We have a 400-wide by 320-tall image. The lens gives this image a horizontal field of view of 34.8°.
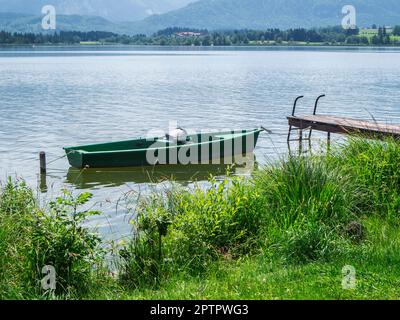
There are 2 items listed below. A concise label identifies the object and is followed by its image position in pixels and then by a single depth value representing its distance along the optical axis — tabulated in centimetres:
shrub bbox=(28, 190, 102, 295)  905
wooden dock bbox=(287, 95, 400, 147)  2149
